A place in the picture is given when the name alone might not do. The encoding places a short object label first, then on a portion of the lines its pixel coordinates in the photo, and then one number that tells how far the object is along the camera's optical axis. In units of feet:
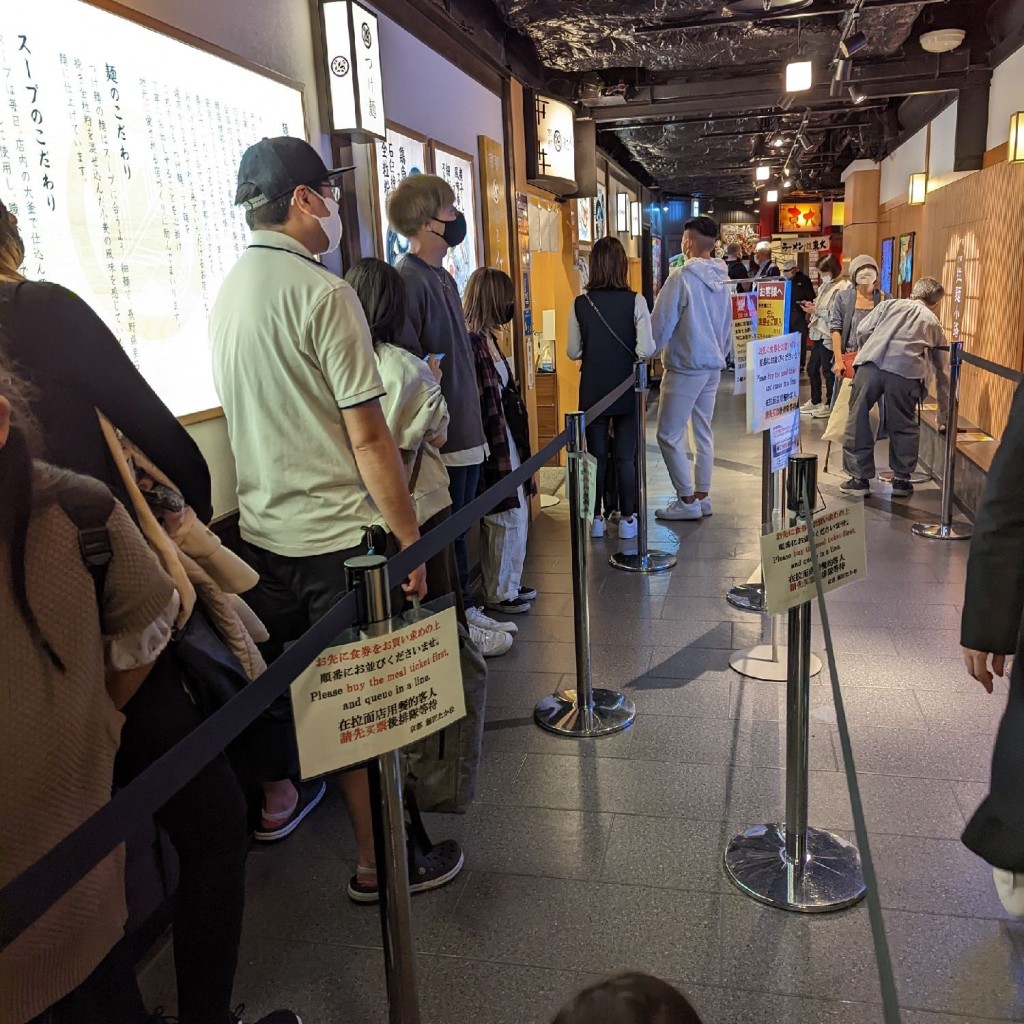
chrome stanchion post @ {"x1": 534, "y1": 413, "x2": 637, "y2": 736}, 9.70
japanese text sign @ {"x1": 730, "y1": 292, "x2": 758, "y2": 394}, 16.98
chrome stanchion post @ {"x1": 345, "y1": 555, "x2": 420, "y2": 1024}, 4.65
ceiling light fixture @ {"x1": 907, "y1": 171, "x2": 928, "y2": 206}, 30.91
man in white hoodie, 17.16
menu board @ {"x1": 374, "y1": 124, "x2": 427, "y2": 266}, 12.03
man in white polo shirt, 6.39
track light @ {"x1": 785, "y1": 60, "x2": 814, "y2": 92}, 21.70
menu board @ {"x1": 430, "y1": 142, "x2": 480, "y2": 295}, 14.60
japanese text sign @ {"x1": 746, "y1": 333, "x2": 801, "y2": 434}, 11.81
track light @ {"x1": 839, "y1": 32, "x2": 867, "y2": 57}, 20.18
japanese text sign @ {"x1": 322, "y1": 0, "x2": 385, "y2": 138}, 10.19
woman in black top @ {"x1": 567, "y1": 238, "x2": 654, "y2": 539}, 16.22
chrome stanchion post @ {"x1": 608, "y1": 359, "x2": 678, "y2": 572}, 15.56
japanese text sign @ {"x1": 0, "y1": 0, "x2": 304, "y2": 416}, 6.17
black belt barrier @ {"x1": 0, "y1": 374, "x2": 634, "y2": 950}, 2.88
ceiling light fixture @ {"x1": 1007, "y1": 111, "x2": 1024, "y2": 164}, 18.69
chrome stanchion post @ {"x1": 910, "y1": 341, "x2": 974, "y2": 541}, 16.28
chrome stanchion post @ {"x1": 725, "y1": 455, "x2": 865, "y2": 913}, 6.90
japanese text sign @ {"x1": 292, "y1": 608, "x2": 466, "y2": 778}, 4.06
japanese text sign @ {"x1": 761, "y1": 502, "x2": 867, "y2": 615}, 6.45
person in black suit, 5.53
